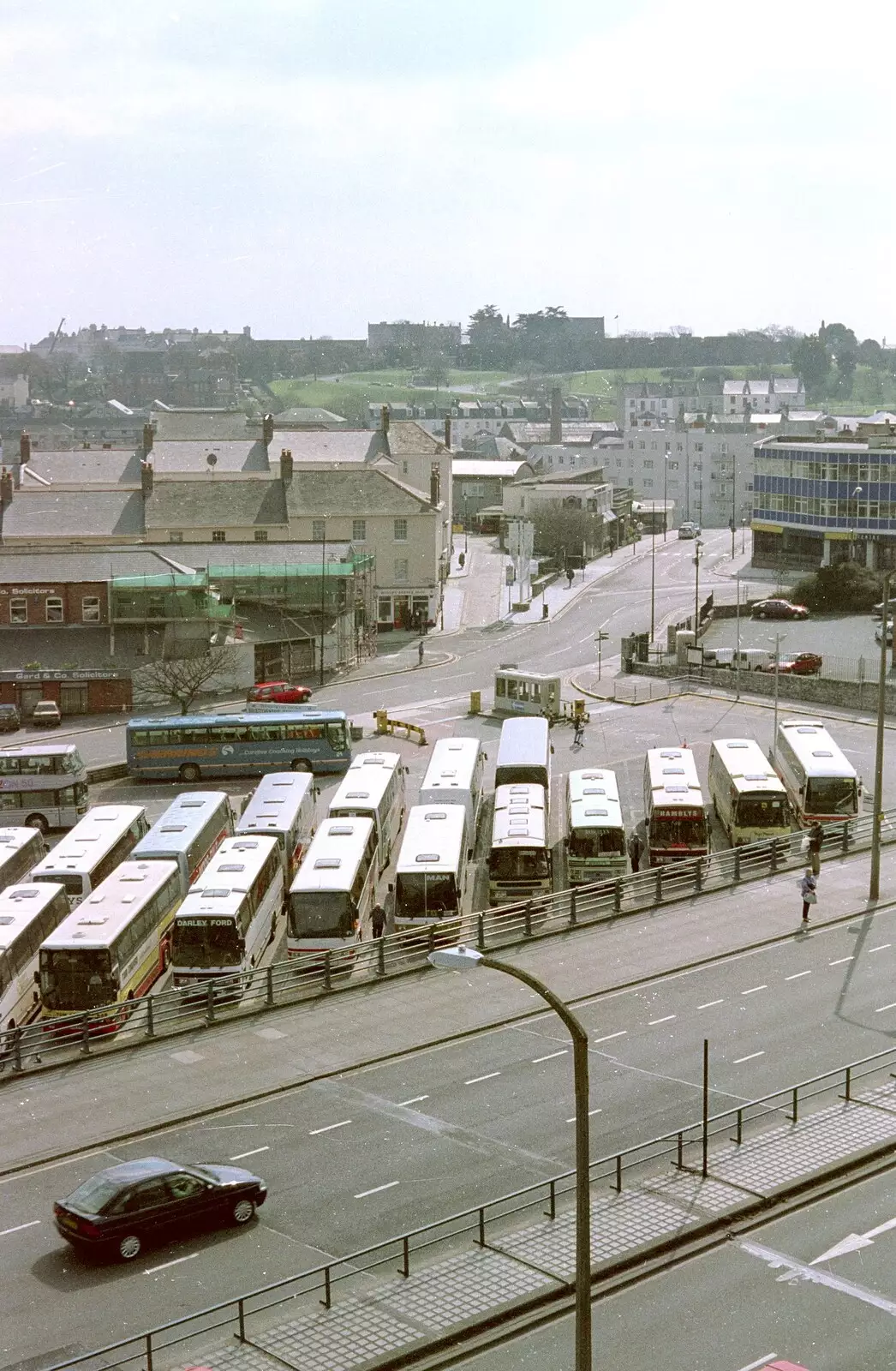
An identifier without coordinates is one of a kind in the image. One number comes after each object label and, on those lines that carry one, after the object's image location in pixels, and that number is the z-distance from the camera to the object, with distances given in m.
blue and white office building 119.62
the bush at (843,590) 107.06
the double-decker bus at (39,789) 56.81
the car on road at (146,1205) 22.86
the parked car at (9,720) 72.94
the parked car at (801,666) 82.56
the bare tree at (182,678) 75.50
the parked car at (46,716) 73.69
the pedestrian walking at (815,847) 42.31
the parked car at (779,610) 105.25
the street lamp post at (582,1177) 17.14
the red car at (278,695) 77.12
